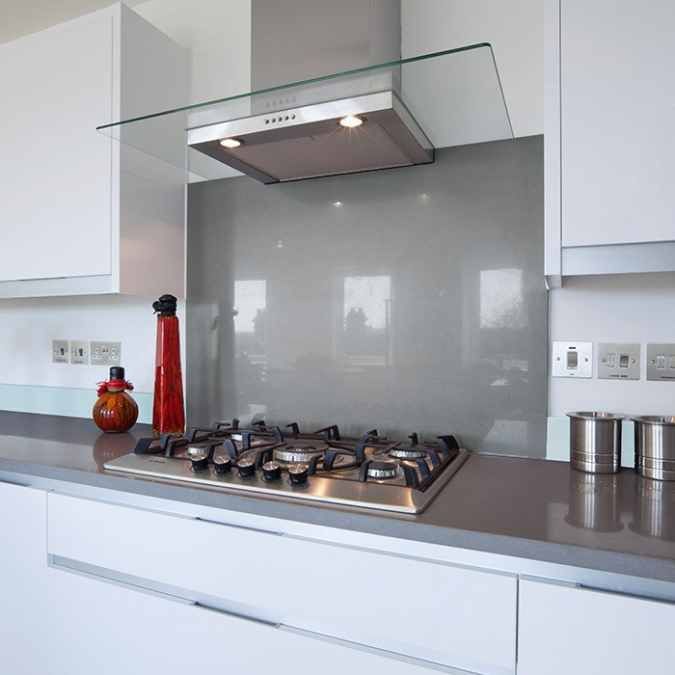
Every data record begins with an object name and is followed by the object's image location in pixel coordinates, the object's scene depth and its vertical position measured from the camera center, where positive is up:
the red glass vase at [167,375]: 1.72 -0.13
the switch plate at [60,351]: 2.21 -0.07
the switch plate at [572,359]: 1.43 -0.05
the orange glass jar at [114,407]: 1.78 -0.24
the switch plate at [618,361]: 1.39 -0.06
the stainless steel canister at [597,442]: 1.26 -0.24
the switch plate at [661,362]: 1.36 -0.06
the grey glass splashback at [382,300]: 1.49 +0.11
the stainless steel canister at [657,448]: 1.20 -0.24
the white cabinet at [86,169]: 1.66 +0.53
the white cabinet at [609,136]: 1.08 +0.41
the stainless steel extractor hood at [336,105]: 1.19 +0.55
